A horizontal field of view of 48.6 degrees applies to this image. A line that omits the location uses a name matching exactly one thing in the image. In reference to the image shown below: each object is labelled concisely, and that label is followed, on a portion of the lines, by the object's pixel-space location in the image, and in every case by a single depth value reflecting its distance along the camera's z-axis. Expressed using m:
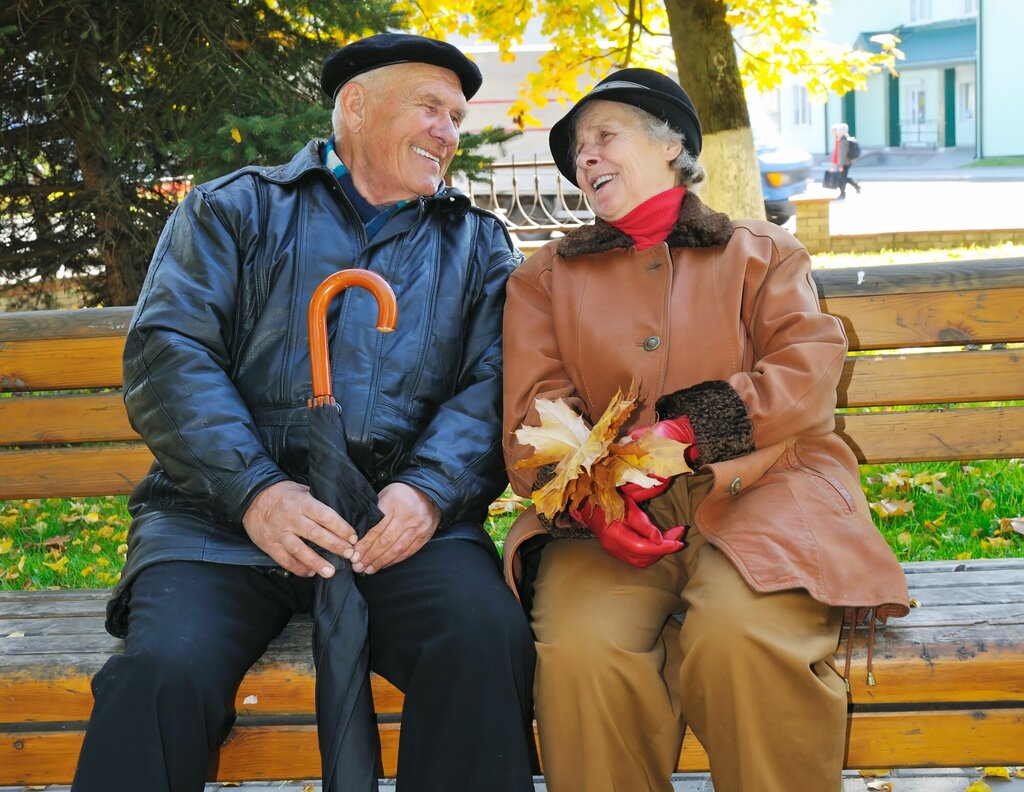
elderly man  2.35
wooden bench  2.55
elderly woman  2.37
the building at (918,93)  32.81
